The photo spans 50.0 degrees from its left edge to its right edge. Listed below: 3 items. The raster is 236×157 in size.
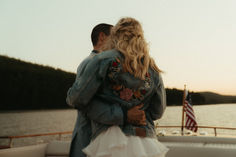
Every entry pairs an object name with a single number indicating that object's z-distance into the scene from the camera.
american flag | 7.79
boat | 3.59
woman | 1.22
